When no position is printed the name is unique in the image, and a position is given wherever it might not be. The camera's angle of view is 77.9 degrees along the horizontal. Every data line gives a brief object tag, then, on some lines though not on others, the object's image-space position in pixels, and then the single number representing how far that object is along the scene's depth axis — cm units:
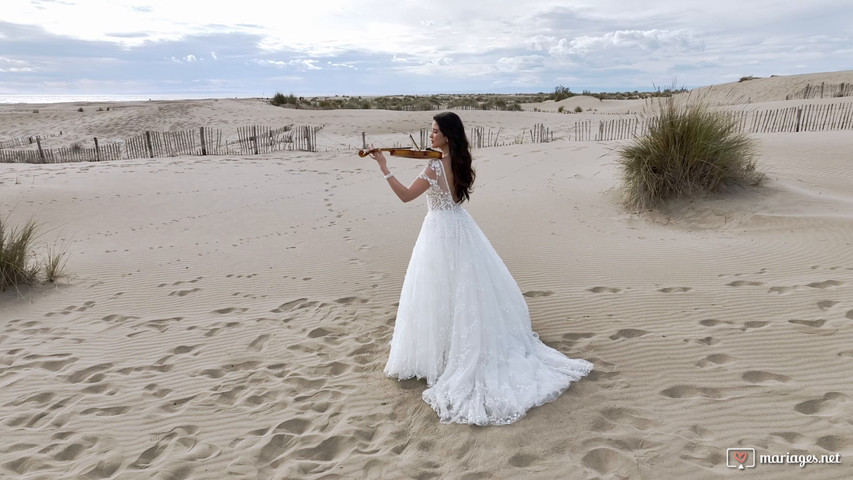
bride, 343
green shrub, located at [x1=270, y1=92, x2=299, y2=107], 4006
